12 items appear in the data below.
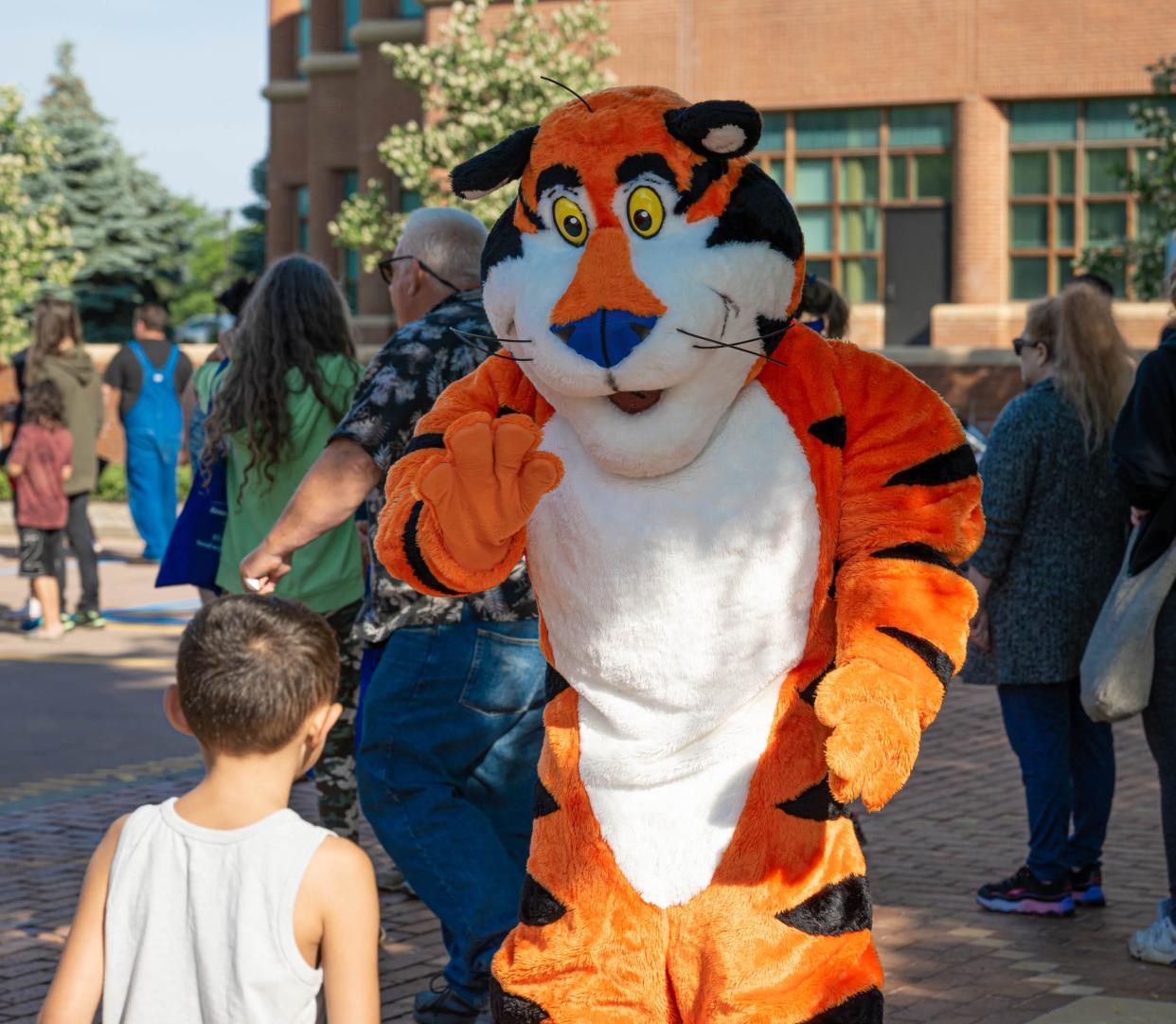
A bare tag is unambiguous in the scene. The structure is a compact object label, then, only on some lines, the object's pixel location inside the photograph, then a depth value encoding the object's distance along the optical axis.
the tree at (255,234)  53.34
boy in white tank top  2.58
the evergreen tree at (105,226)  42.41
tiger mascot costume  2.93
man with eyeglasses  4.35
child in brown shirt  11.27
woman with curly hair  5.72
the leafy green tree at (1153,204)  15.62
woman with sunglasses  5.69
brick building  22.58
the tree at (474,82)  21.75
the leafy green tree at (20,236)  25.86
